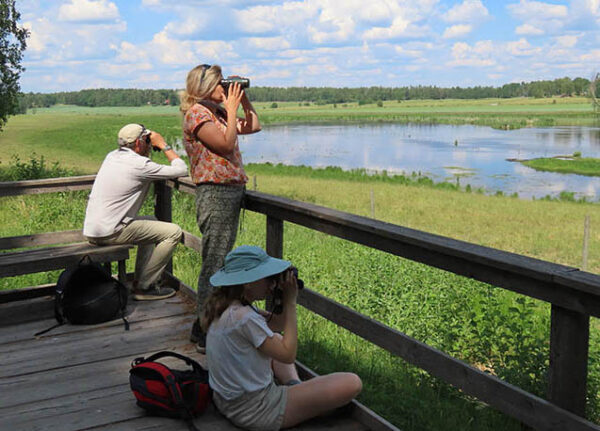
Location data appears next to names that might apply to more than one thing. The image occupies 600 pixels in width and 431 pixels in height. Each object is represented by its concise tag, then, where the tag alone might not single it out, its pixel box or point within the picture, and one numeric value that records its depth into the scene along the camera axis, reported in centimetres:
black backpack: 455
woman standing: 390
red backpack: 301
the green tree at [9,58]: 1867
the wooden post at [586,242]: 1335
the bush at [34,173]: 1769
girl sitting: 282
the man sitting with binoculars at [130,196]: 484
